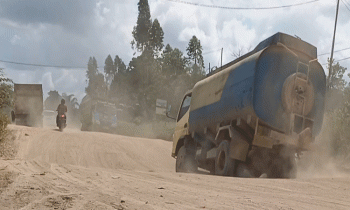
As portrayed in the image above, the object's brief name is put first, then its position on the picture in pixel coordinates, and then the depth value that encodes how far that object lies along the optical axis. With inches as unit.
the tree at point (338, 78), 1879.9
